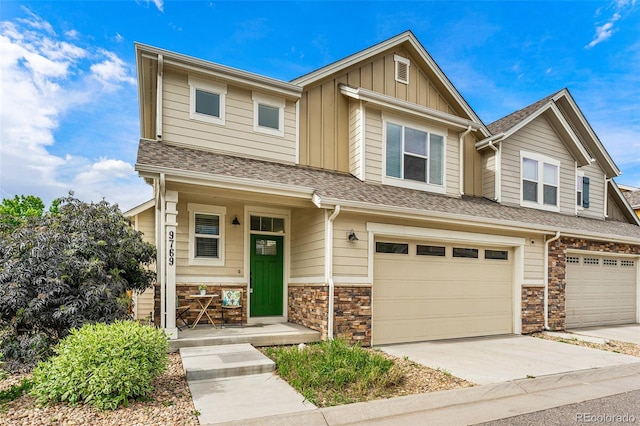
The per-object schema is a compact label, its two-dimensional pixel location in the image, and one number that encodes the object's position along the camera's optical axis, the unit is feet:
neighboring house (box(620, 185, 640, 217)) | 63.39
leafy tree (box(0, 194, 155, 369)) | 17.72
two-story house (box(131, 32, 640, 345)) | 25.49
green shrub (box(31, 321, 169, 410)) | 13.38
